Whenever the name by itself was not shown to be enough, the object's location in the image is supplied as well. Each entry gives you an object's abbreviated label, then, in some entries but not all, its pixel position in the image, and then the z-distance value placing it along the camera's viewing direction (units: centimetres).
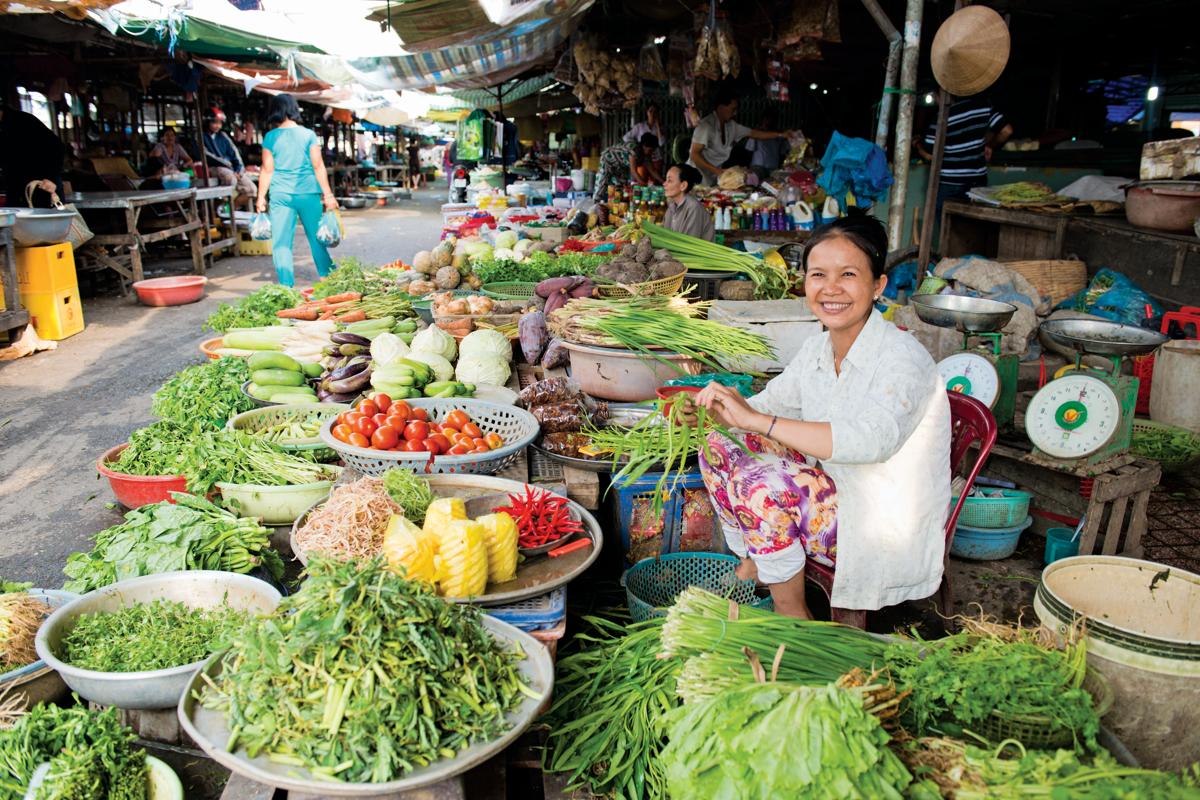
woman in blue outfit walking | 827
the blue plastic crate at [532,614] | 219
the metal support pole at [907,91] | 552
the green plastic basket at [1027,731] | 155
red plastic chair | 248
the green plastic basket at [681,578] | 288
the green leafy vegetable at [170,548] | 259
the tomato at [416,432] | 306
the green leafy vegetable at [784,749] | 134
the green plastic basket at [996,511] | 364
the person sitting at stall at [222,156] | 1472
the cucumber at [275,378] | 418
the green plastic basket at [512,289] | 567
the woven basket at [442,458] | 289
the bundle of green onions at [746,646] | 171
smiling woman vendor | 229
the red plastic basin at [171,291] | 921
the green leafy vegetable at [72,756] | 175
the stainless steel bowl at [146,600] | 202
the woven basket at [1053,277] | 608
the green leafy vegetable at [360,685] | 155
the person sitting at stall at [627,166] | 990
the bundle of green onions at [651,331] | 339
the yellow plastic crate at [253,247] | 1345
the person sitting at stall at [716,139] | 879
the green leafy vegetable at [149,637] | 211
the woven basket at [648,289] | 409
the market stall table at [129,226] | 938
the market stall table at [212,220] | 1199
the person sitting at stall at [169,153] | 1348
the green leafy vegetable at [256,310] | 572
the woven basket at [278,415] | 371
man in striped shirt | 753
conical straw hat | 469
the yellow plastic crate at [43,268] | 719
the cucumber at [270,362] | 425
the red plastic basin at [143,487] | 337
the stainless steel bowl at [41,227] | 686
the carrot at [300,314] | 560
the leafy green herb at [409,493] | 255
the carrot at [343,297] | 575
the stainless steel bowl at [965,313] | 358
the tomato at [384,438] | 303
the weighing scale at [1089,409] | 330
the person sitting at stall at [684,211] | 579
